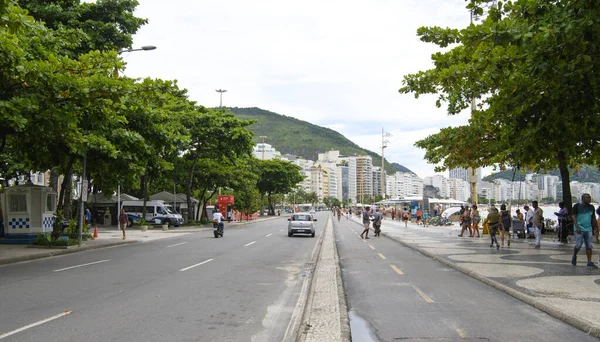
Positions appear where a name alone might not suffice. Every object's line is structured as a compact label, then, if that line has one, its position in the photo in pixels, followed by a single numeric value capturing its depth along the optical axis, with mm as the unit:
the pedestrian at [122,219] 26172
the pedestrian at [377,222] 26297
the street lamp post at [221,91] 59906
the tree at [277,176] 78750
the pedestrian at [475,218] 24719
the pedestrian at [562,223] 18734
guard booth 20766
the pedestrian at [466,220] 24842
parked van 43812
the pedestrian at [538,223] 17688
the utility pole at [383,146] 73569
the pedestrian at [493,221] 17406
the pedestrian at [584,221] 11547
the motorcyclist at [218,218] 26969
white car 27906
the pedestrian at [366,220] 25088
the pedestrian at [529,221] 23716
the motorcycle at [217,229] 26906
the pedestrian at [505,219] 17938
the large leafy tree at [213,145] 37500
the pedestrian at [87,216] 37619
